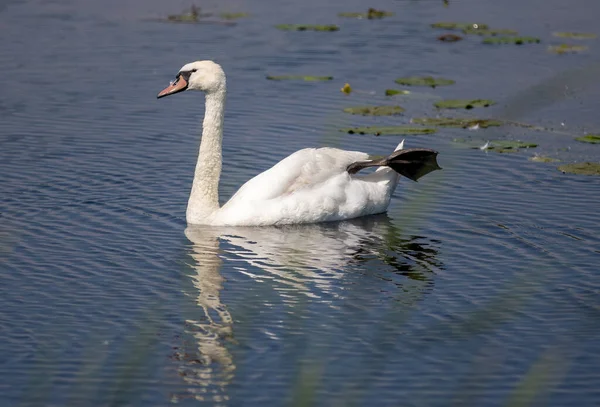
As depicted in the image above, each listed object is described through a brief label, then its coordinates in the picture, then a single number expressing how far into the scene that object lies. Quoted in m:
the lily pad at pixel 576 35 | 19.27
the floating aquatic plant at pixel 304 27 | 20.14
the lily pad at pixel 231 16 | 21.10
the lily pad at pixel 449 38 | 19.78
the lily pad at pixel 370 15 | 21.62
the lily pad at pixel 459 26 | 20.30
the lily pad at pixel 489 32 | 19.70
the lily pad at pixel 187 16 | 21.00
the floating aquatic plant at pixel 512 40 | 19.06
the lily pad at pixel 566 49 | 18.44
